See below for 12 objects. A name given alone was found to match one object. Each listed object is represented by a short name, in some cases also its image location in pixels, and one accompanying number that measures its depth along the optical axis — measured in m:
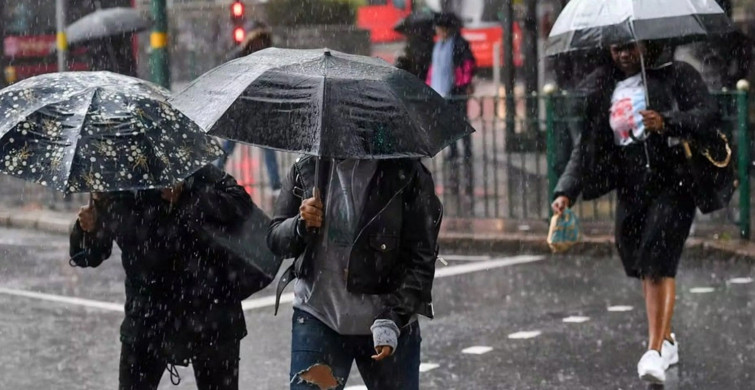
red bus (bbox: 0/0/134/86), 27.19
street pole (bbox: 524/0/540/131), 19.08
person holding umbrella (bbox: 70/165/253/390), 4.93
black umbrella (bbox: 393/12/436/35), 18.62
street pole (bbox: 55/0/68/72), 16.64
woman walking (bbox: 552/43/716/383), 6.99
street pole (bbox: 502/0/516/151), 18.62
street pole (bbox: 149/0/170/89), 13.14
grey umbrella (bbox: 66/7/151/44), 17.72
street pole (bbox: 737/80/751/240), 11.66
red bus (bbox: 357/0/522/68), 24.64
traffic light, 18.86
